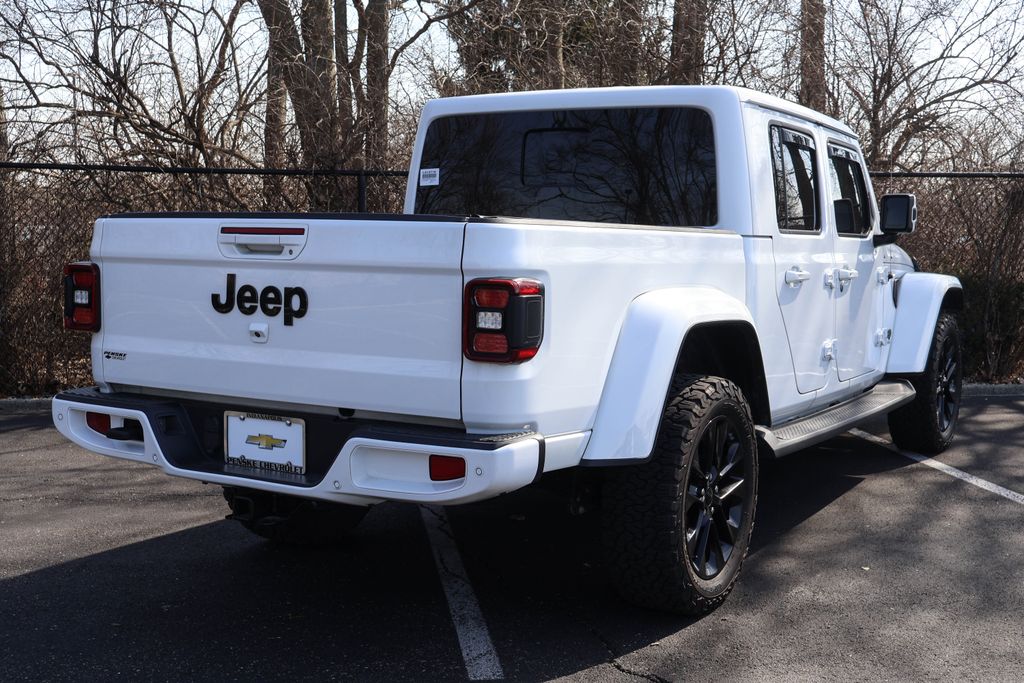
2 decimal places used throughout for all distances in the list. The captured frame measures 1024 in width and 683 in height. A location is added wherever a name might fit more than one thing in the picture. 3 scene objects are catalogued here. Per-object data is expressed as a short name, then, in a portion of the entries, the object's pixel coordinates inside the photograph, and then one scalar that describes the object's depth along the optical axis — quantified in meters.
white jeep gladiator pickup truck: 3.12
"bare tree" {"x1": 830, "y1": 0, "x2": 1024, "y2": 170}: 10.91
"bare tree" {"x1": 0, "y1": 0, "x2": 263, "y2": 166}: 9.33
